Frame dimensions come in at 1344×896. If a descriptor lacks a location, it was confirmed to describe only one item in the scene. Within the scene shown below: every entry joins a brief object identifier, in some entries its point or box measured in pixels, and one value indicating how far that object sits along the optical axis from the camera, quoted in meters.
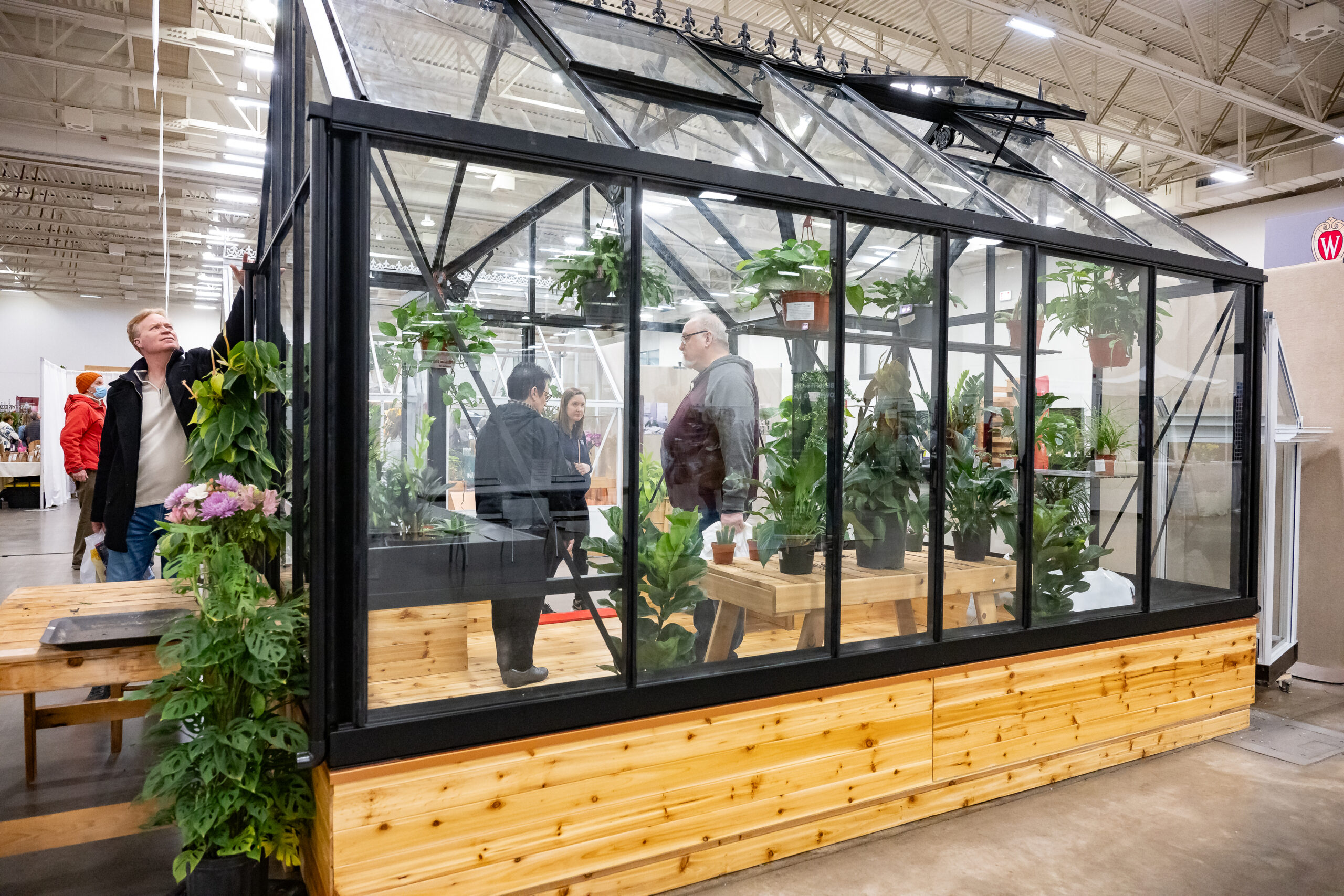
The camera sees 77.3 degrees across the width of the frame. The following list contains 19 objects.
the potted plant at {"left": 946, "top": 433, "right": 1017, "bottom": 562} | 3.53
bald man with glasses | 2.87
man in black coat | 3.64
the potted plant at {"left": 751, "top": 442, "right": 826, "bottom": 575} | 3.09
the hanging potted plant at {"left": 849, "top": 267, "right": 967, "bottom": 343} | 3.30
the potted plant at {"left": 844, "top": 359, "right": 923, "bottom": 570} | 3.27
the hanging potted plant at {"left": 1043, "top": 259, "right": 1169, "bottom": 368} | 3.81
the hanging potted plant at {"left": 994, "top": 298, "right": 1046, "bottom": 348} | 3.61
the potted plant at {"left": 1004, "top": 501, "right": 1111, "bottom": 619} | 3.70
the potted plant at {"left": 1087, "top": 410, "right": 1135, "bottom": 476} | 3.98
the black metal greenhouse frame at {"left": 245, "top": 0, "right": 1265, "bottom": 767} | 2.25
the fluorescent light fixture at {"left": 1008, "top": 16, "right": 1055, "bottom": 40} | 7.07
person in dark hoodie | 2.60
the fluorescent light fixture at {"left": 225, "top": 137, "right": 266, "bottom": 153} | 9.53
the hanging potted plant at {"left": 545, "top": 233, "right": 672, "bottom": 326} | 2.71
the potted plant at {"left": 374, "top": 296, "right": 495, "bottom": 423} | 2.43
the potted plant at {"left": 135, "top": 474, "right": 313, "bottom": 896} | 2.33
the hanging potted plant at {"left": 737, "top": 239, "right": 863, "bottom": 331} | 3.05
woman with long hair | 2.71
